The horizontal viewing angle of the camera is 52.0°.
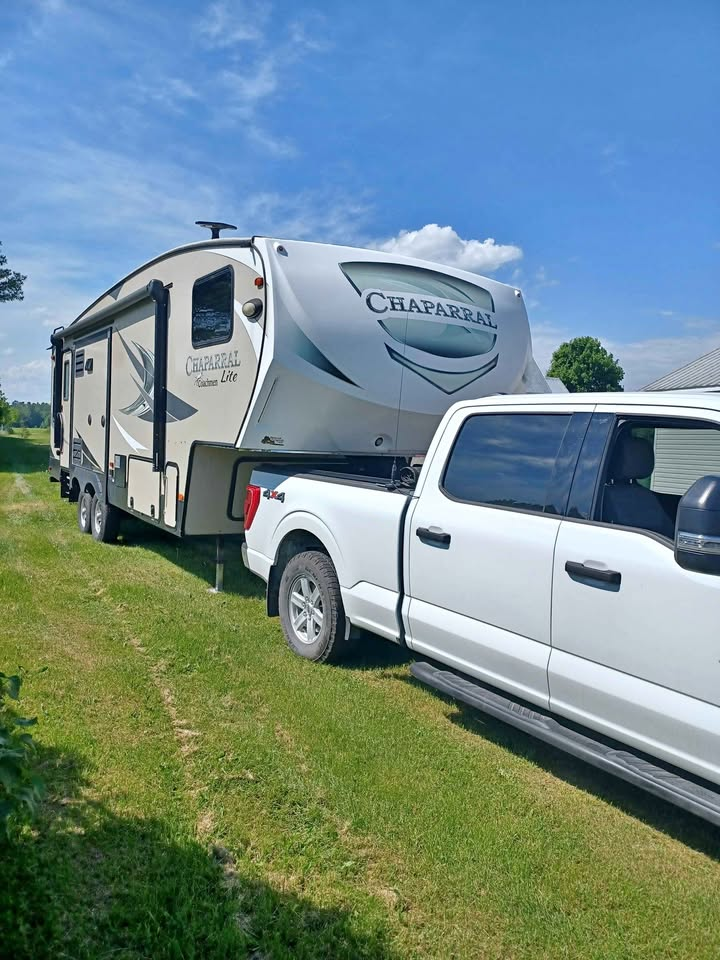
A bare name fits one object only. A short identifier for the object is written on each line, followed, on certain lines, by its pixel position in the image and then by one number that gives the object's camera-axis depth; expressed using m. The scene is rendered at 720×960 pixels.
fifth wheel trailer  6.09
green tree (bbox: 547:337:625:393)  54.25
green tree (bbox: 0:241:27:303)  33.97
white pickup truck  2.98
